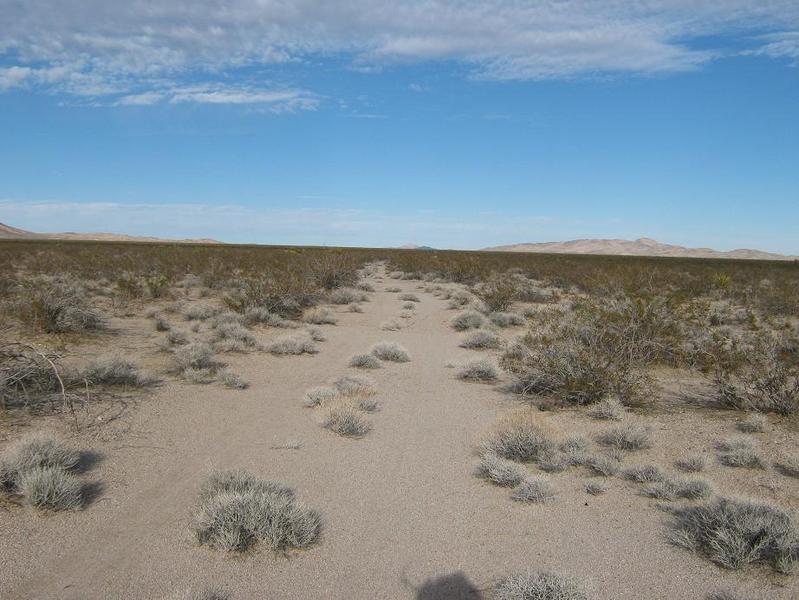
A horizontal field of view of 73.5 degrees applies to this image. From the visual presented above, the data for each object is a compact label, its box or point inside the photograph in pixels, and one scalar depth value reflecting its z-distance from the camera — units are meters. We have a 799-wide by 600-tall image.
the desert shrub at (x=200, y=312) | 14.22
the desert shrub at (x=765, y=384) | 7.34
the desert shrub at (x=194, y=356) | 9.26
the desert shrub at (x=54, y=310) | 10.62
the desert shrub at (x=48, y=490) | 4.45
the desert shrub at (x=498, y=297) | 17.89
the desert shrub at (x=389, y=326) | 15.04
